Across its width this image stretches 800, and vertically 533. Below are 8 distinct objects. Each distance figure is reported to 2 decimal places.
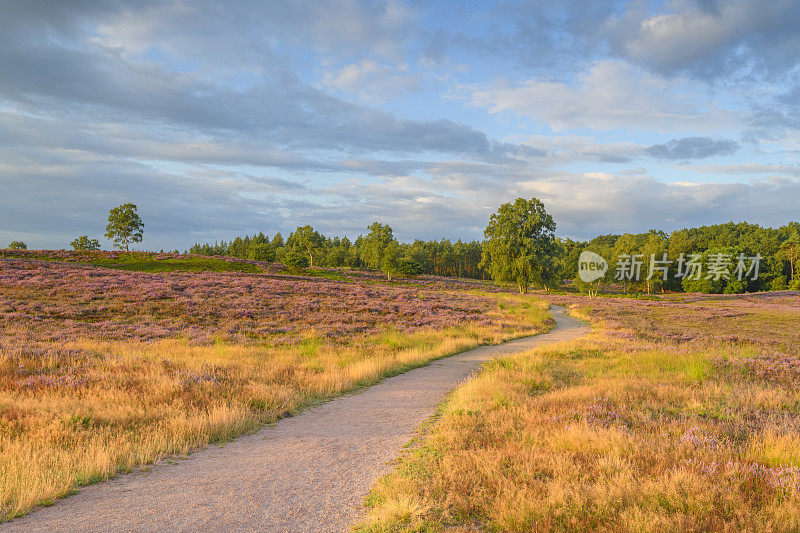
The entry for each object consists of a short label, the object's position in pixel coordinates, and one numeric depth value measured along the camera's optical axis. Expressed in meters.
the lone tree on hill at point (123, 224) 86.23
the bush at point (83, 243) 114.85
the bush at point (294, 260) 72.06
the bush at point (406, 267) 81.50
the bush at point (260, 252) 86.56
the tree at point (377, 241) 81.75
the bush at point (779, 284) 106.19
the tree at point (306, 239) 89.06
